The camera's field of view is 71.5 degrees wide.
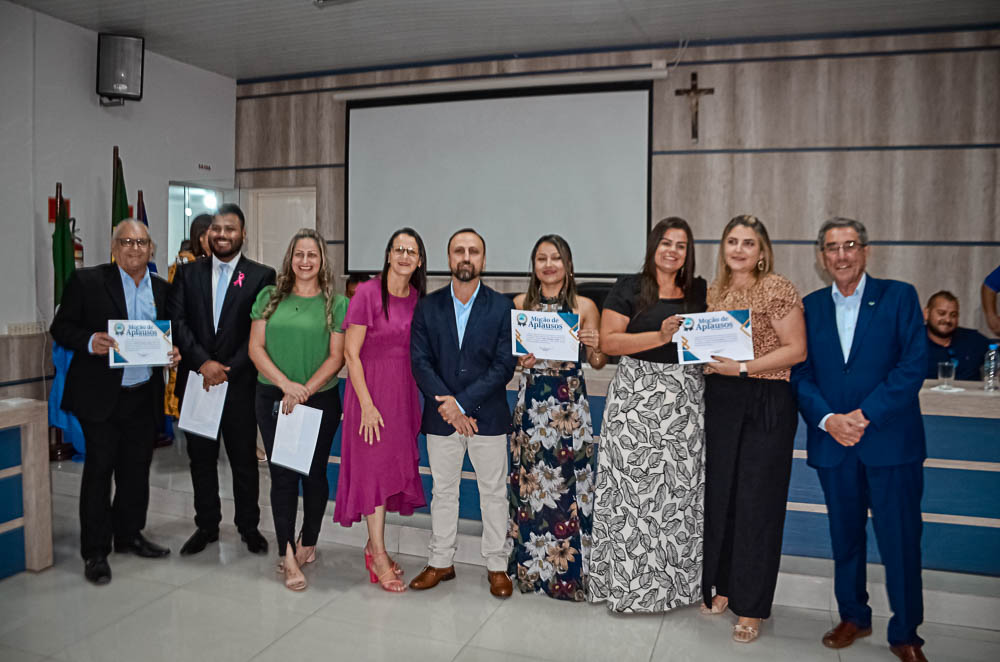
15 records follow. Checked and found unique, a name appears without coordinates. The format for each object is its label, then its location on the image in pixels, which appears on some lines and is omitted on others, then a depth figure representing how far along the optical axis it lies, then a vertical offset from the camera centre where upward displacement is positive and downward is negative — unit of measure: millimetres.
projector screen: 6395 +1272
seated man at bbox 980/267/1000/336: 4398 +94
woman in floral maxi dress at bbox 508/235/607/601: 2932 -634
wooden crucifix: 6051 +1867
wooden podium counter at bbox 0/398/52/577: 3297 -945
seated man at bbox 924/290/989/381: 4504 -195
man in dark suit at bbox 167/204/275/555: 3410 -153
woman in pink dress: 3057 -411
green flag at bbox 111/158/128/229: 5633 +774
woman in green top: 3156 -253
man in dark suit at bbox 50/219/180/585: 3266 -435
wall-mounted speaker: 5930 +1966
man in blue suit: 2479 -367
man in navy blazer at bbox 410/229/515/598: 2947 -313
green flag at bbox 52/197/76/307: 5293 +337
